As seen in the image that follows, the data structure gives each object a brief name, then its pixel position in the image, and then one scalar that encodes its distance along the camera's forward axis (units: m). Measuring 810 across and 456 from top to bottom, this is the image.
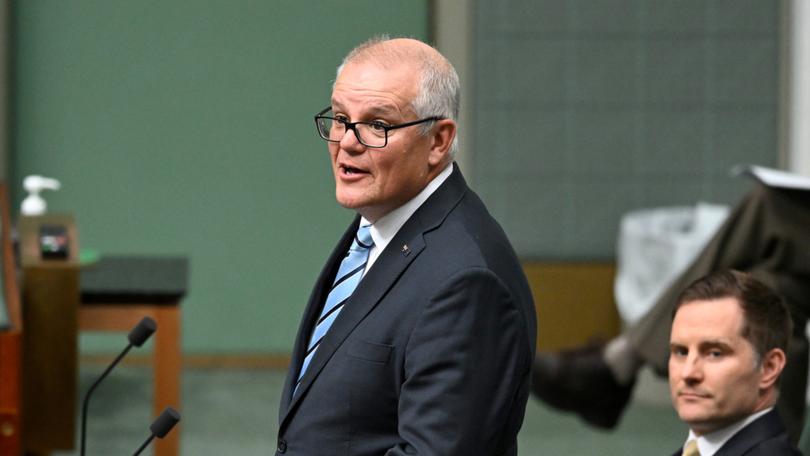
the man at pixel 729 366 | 7.12
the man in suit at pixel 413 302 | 6.76
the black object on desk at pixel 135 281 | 10.42
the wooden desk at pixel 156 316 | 10.38
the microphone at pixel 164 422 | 7.04
